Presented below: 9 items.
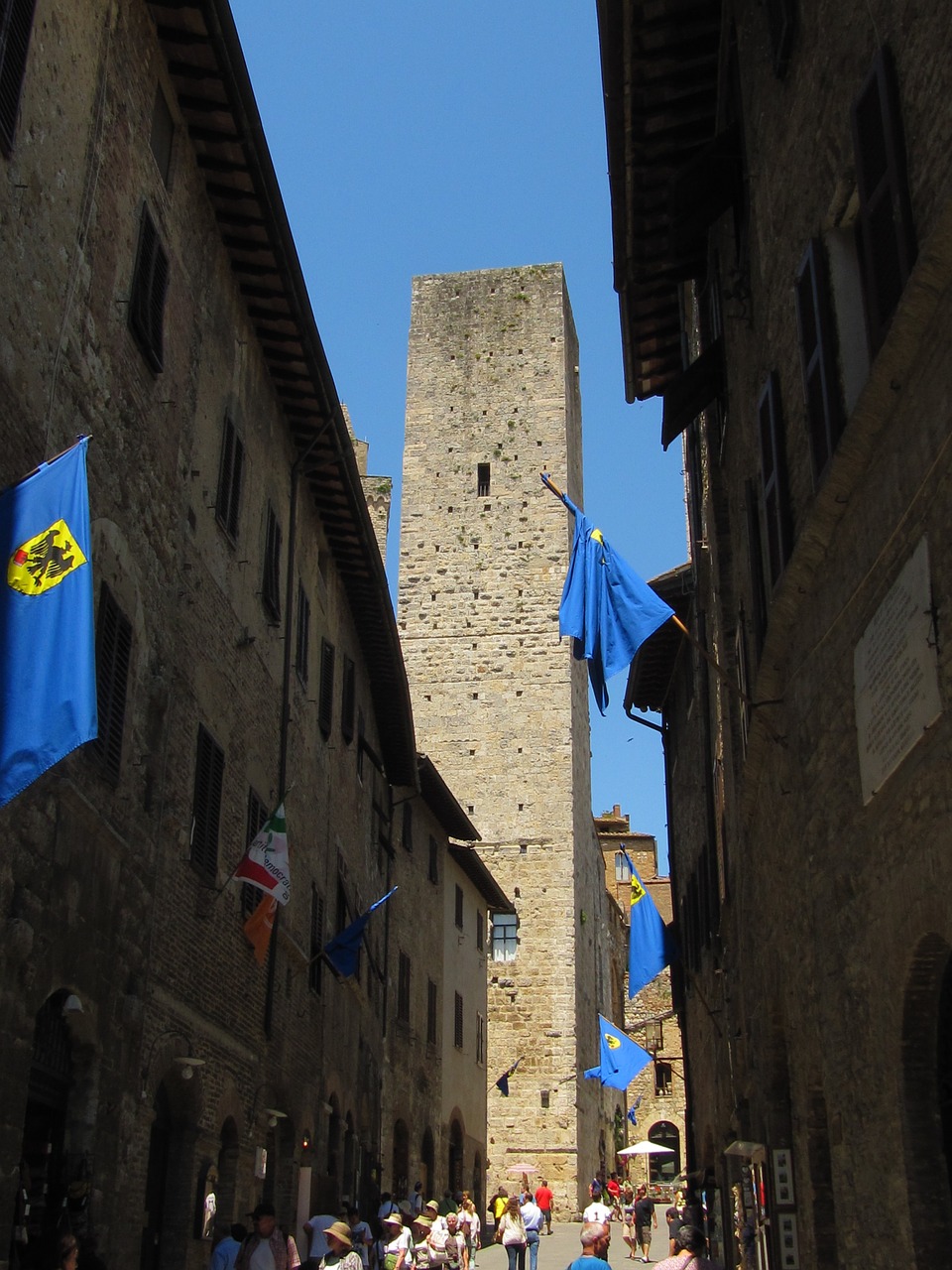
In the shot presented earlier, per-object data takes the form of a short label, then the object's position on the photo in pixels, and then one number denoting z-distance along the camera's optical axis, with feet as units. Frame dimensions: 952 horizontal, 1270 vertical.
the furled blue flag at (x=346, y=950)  53.52
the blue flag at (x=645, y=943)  58.90
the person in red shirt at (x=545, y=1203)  92.48
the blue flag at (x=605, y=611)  35.68
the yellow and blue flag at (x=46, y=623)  21.01
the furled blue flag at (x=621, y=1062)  68.49
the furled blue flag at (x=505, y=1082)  110.36
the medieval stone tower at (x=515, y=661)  115.14
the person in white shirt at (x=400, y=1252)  40.98
